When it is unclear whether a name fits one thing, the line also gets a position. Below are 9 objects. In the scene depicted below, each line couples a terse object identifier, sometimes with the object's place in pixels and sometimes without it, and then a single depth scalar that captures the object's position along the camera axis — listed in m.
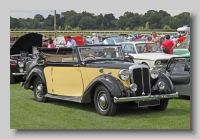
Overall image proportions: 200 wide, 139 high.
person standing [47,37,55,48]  15.76
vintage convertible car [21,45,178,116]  8.91
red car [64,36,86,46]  21.23
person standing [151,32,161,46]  17.92
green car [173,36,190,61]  15.70
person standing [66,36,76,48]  16.46
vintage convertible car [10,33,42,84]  14.56
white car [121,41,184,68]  14.95
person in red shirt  17.30
